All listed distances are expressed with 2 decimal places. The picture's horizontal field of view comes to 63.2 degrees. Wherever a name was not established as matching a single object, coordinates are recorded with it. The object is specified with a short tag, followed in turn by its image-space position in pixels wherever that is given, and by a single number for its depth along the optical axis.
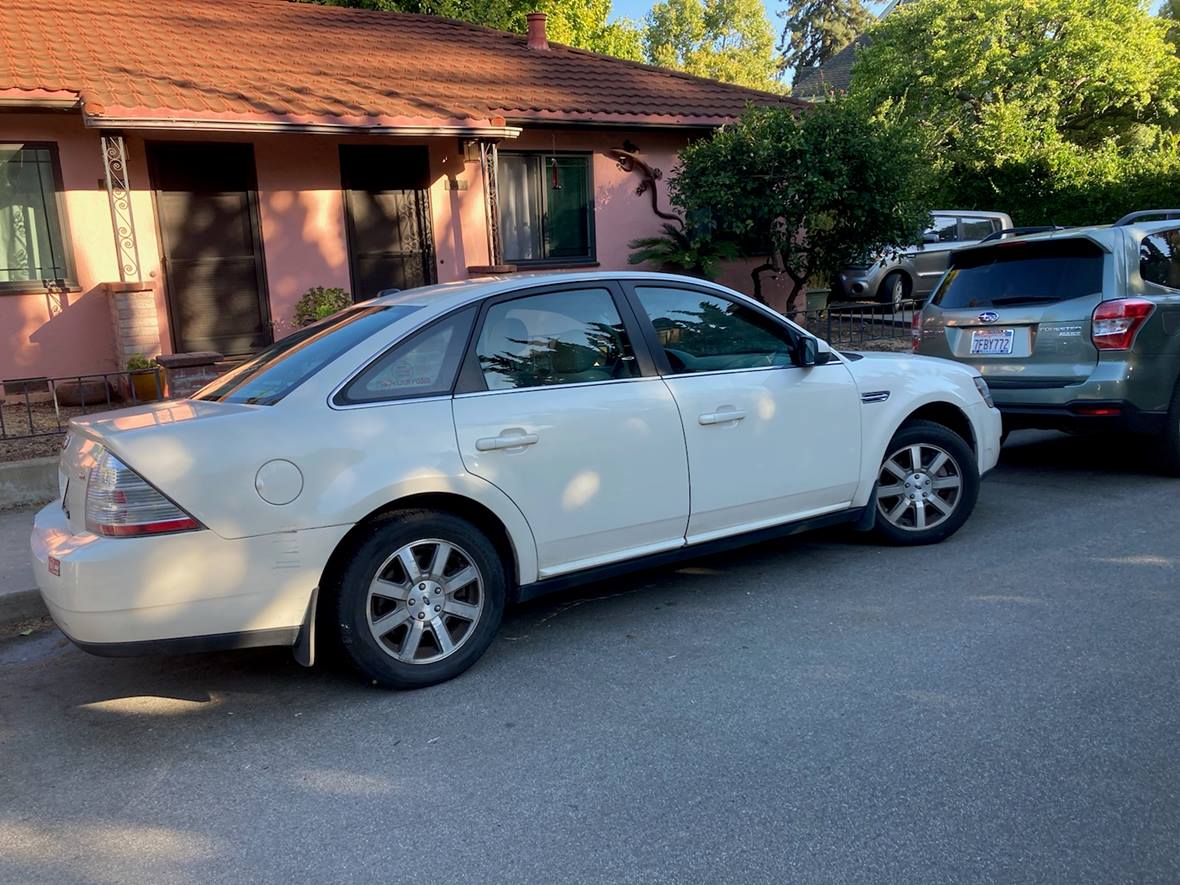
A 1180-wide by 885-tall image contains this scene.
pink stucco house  9.84
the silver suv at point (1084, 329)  6.51
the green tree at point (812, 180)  11.52
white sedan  3.58
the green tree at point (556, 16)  18.38
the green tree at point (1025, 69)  20.52
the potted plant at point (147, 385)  8.70
